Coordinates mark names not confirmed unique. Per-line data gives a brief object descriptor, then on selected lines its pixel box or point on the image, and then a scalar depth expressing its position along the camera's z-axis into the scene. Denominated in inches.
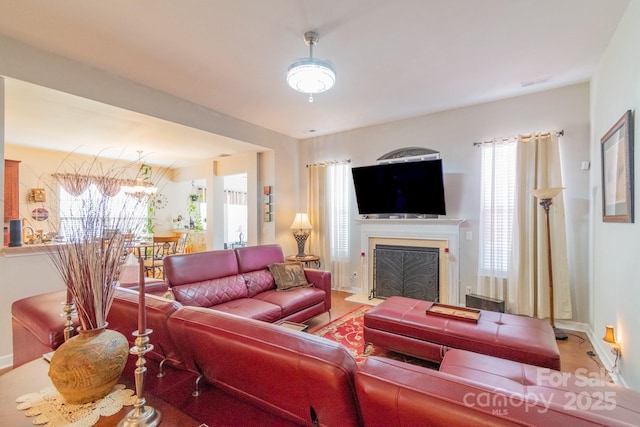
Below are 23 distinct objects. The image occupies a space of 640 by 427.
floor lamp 121.5
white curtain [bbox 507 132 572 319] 132.2
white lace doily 35.2
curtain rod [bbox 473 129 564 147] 134.0
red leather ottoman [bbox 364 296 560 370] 79.5
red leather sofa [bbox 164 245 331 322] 113.3
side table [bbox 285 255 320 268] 192.4
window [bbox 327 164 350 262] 202.2
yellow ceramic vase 37.1
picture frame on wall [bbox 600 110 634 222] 77.3
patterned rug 105.9
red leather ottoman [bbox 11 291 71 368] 59.1
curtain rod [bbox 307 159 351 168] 202.5
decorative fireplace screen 163.9
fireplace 159.5
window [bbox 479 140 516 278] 146.0
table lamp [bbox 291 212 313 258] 202.7
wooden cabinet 188.3
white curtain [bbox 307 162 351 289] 202.4
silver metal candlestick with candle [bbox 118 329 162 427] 34.2
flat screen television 159.0
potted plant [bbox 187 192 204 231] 308.0
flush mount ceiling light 90.5
